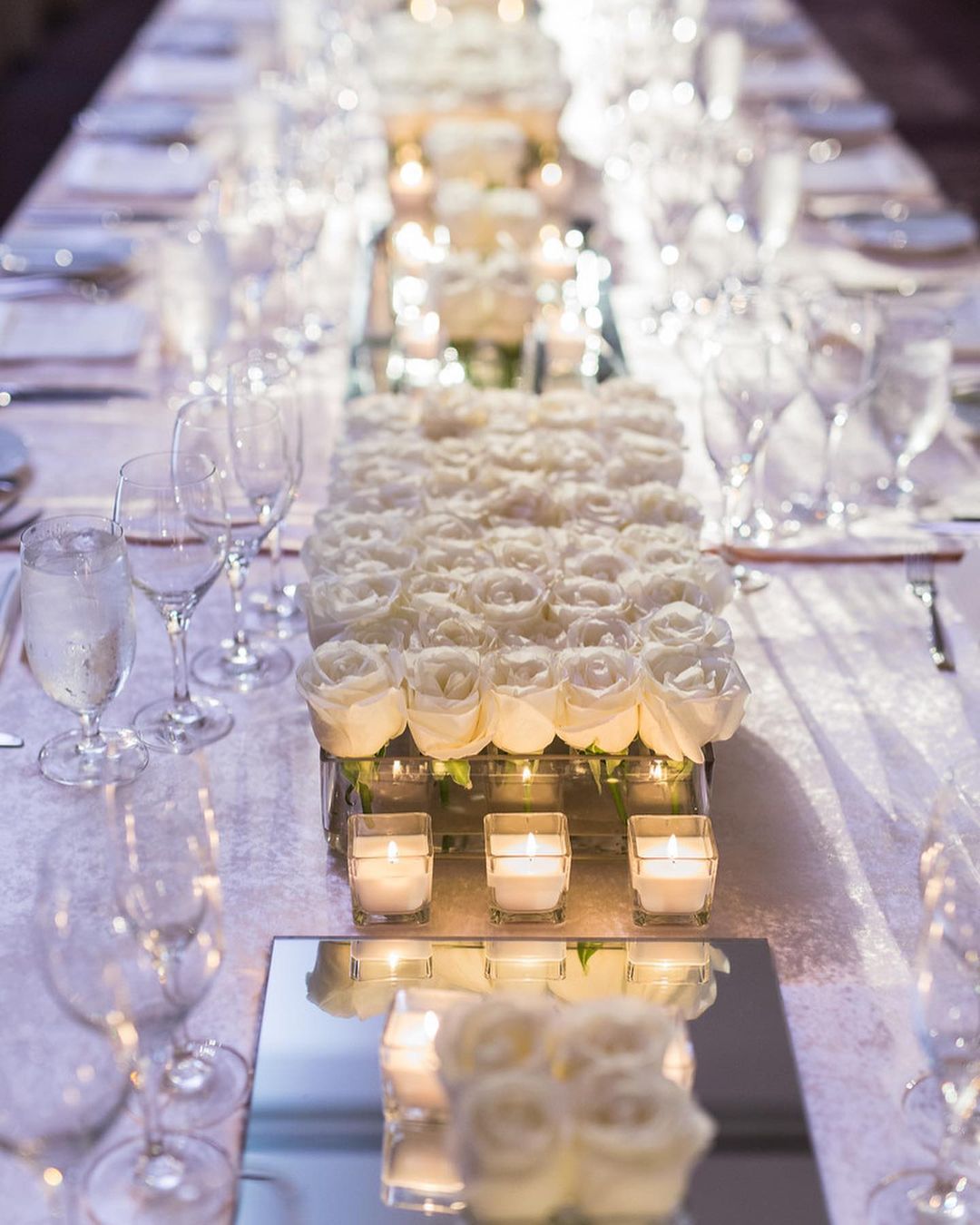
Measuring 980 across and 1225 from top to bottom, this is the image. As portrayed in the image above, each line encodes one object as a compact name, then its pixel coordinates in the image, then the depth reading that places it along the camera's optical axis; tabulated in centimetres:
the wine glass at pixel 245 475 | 158
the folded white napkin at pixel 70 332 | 237
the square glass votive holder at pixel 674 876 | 125
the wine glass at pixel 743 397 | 181
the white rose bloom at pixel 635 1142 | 83
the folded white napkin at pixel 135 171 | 306
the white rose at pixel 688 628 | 133
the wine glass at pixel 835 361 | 192
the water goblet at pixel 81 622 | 132
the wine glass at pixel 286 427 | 166
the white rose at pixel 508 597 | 137
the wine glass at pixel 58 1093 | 93
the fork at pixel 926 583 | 168
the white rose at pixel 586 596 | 139
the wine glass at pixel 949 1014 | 96
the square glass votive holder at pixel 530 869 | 125
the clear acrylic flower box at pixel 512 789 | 130
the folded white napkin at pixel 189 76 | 366
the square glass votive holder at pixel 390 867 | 124
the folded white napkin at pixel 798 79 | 370
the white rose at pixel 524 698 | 126
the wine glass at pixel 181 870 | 98
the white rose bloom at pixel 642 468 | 169
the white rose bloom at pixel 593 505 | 159
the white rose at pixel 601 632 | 134
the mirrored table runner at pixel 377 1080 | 98
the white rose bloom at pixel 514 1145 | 82
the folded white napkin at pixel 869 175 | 312
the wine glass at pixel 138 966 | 94
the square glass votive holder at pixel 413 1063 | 103
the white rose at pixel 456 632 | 134
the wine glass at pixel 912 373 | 192
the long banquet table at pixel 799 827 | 114
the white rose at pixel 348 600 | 138
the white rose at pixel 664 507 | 160
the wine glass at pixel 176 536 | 146
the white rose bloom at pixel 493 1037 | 88
